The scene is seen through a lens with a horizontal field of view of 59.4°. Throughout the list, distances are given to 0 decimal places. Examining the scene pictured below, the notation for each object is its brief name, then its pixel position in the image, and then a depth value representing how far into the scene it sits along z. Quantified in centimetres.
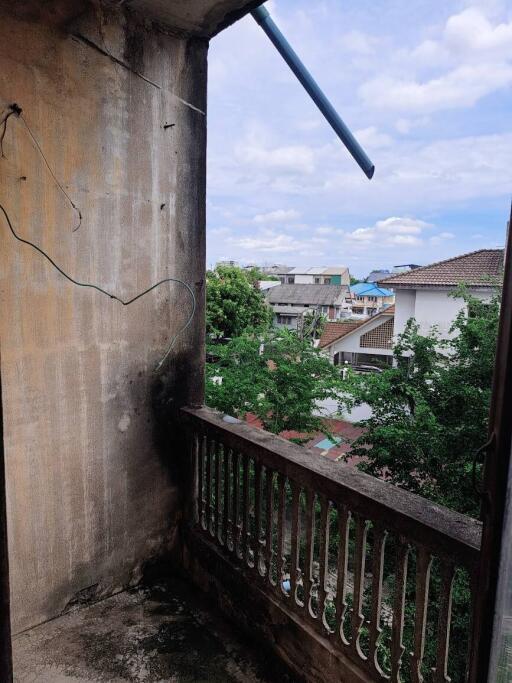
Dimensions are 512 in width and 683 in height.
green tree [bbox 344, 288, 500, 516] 505
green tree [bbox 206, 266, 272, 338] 1062
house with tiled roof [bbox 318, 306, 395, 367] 847
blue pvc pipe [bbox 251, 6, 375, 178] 195
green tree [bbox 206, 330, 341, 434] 473
